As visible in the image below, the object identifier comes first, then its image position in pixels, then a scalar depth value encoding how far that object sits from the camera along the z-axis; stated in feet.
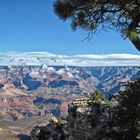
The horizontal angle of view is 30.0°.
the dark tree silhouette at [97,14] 41.69
